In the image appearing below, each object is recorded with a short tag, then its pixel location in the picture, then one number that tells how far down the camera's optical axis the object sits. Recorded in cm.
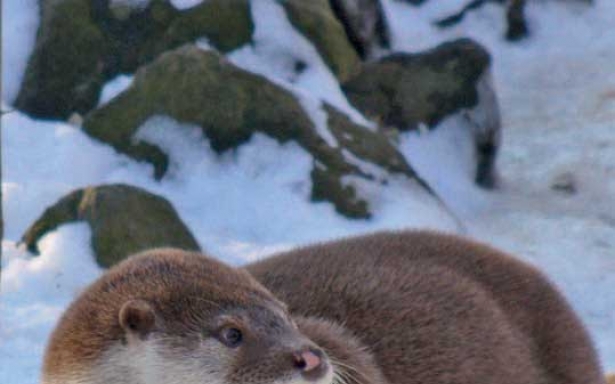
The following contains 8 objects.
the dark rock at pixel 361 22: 1853
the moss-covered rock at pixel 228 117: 1323
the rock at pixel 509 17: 2219
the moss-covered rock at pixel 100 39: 1581
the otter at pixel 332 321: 585
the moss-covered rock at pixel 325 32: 1617
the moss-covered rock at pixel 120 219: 1153
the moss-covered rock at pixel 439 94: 1648
